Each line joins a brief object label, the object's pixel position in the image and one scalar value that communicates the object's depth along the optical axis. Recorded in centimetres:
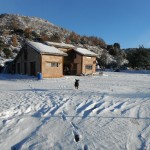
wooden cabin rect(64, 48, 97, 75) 2518
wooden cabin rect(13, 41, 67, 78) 2001
